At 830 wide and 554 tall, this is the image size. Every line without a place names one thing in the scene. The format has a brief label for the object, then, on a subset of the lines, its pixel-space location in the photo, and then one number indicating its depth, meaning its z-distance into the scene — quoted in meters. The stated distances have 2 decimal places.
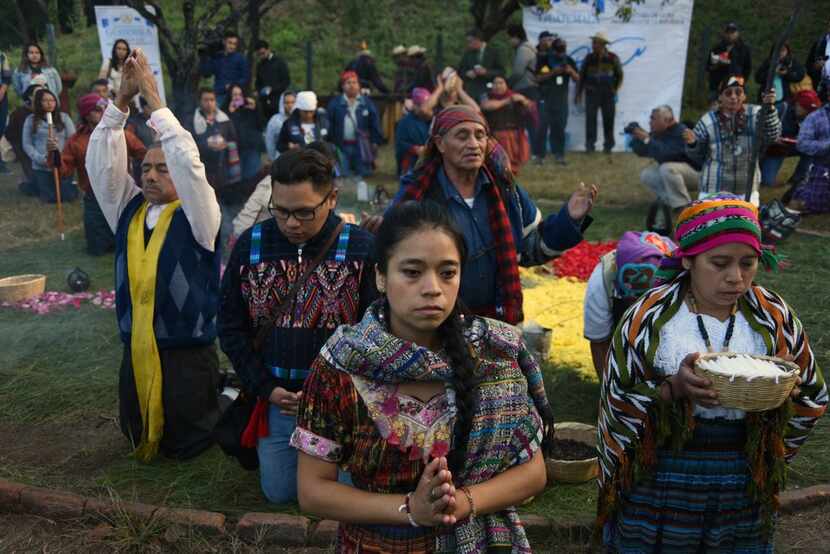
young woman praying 2.24
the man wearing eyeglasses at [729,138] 9.62
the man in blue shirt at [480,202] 4.20
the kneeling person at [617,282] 4.36
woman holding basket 2.90
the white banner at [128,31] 13.60
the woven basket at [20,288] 7.78
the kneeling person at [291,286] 3.63
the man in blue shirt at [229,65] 14.79
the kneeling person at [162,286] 4.39
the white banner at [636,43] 16.75
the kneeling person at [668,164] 11.02
